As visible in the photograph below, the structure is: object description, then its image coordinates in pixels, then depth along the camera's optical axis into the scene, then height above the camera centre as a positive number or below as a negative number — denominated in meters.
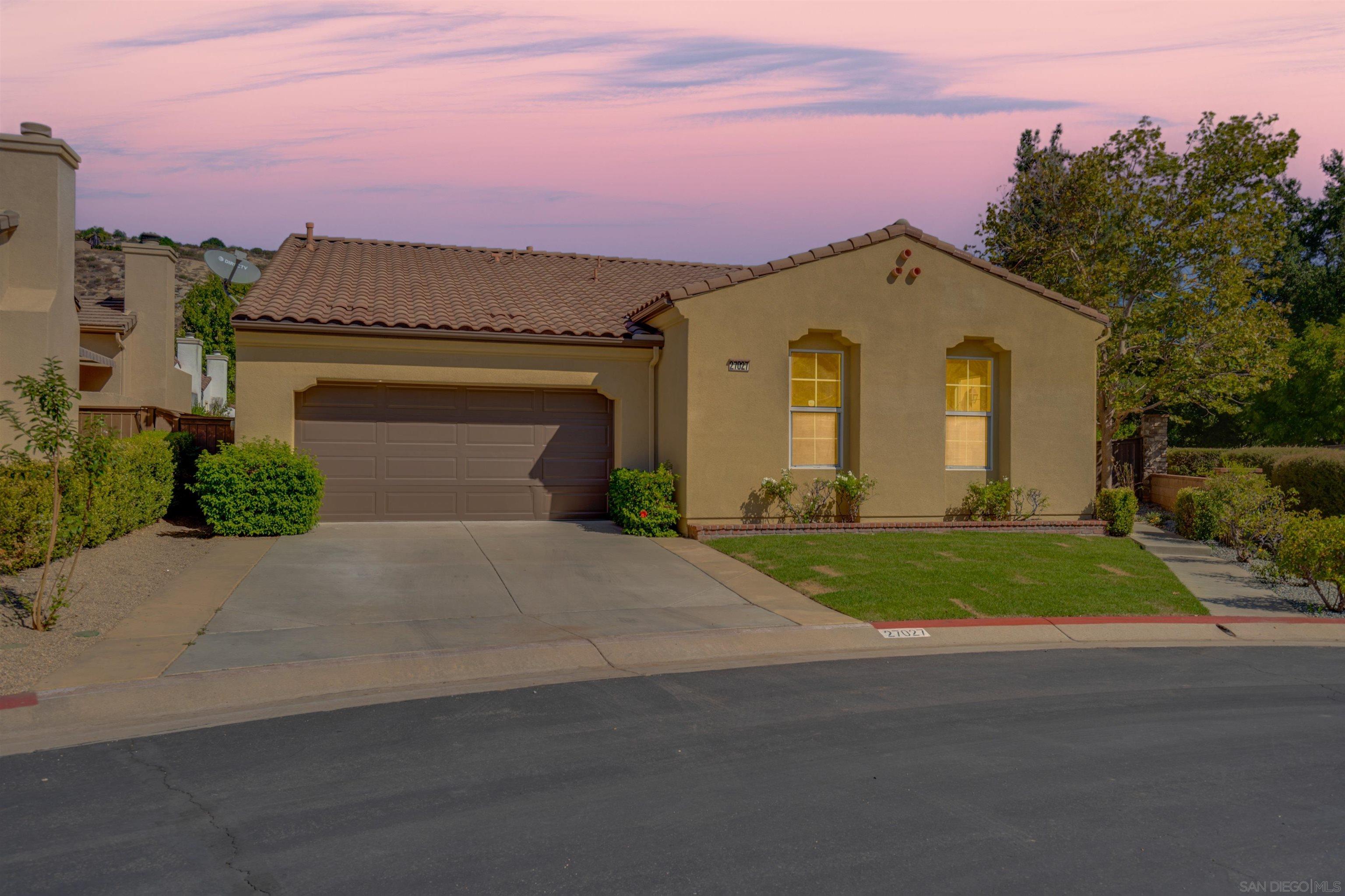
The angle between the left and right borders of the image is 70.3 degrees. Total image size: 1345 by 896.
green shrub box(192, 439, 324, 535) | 13.71 -0.81
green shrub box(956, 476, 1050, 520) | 16.08 -1.02
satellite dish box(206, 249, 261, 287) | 21.33 +3.75
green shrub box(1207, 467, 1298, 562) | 13.87 -1.01
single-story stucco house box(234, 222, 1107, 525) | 15.13 +0.87
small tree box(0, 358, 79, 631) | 8.09 +0.08
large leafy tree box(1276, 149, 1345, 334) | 37.94 +7.80
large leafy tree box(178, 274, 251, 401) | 38.59 +4.87
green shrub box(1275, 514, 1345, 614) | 11.41 -1.34
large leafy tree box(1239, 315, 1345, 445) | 32.84 +1.70
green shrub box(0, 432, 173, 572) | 9.80 -0.79
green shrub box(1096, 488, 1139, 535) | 16.31 -1.15
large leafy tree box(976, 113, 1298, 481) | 19.77 +4.04
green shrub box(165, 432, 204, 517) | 15.70 -0.65
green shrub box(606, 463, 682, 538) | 15.09 -1.04
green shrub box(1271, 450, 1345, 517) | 16.78 -0.63
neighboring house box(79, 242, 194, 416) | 21.98 +2.30
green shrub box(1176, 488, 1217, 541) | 15.89 -1.22
